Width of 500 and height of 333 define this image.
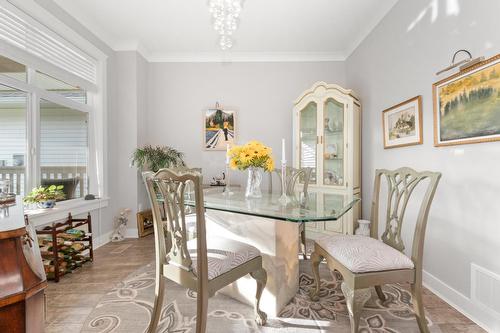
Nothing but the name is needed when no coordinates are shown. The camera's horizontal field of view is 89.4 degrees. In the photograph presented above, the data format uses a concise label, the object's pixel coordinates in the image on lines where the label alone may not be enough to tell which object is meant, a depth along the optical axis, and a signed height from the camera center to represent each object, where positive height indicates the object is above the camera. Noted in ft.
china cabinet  11.02 +1.14
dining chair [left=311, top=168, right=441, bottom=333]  4.65 -1.85
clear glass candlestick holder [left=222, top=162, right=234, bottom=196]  7.85 -0.79
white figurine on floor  11.76 -2.68
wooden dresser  2.22 -1.06
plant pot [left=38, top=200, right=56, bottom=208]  7.94 -1.10
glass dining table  5.58 -1.64
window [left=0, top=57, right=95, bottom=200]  7.74 +1.35
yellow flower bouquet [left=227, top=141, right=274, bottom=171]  6.75 +0.29
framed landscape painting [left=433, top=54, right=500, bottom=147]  5.32 +1.43
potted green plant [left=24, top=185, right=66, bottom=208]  7.82 -0.86
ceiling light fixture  7.07 +4.58
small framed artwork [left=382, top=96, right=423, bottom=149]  7.72 +1.43
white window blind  7.45 +4.37
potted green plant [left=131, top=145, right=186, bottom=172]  11.85 +0.50
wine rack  7.68 -2.54
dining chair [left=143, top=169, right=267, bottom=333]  4.31 -1.73
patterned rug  5.49 -3.47
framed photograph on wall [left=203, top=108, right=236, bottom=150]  13.79 +2.13
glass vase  7.18 -0.47
